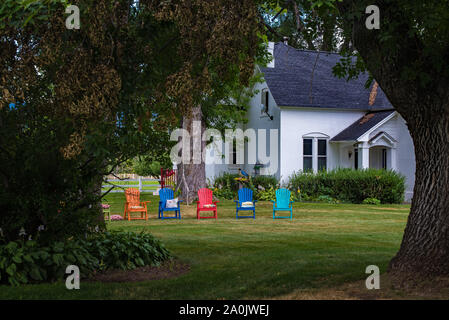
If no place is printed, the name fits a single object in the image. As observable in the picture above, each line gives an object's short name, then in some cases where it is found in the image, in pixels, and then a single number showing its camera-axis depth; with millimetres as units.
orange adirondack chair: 14727
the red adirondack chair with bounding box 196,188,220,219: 15305
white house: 23469
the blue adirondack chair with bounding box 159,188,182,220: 15281
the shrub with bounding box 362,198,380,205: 20433
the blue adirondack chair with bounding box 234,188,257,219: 16188
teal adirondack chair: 15523
